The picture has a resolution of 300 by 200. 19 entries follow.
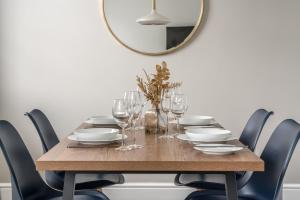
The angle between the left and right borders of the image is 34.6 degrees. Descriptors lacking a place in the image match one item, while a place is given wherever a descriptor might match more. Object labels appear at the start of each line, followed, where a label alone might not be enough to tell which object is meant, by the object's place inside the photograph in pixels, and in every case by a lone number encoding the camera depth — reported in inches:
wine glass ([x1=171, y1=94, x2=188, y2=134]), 94.5
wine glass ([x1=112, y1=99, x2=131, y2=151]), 85.7
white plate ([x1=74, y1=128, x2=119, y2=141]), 84.0
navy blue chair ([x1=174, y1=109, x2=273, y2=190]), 107.1
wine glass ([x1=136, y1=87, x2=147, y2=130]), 108.5
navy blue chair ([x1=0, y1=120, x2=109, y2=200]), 84.1
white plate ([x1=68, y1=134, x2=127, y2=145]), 84.4
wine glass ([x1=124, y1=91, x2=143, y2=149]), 87.0
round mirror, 143.0
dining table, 71.4
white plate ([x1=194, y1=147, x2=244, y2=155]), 75.7
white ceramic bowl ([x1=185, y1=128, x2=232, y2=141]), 84.4
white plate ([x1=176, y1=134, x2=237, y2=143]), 85.5
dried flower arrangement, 100.1
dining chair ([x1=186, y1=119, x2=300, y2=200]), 84.0
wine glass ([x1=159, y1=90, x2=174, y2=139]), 95.8
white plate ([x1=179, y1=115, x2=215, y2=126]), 111.3
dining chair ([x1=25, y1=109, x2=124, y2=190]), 104.4
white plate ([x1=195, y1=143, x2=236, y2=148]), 80.9
